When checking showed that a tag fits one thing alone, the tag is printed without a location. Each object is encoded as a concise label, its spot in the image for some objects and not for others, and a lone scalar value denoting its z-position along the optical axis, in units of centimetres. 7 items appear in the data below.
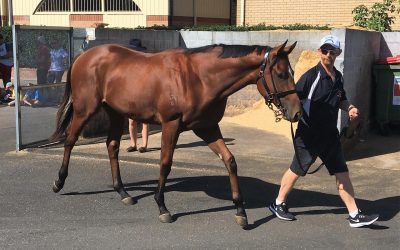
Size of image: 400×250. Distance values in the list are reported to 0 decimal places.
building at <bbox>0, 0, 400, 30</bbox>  1825
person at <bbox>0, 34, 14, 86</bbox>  1504
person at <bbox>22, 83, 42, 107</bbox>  873
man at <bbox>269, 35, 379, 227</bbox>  519
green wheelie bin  998
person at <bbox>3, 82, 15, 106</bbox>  1393
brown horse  490
